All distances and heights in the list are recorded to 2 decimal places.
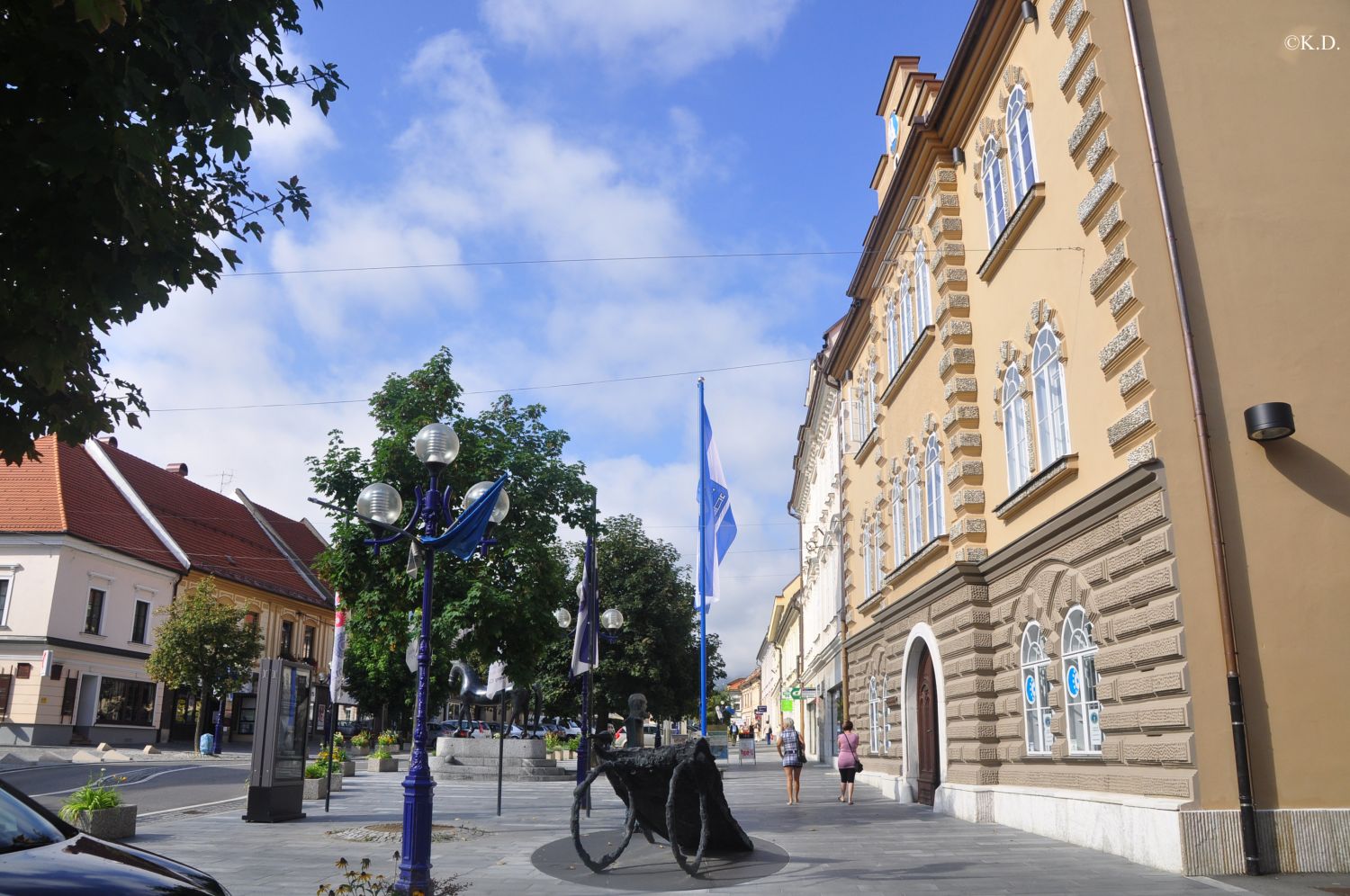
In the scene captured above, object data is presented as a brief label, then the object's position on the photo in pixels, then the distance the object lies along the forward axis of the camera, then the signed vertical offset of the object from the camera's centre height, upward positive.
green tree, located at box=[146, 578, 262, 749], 39.47 +2.42
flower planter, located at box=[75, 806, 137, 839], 12.66 -1.33
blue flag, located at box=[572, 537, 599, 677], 17.52 +1.52
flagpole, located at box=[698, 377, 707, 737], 17.02 +2.64
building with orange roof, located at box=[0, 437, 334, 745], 38.94 +5.22
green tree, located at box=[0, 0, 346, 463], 5.70 +2.98
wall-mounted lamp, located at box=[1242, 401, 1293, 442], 10.97 +3.01
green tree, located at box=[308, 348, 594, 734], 25.17 +4.11
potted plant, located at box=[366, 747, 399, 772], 32.25 -1.50
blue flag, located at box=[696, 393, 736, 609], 19.00 +3.45
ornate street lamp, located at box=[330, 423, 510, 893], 9.19 +1.86
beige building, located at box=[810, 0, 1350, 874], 10.53 +3.20
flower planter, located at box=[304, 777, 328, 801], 19.34 -1.38
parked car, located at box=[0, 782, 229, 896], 4.32 -0.66
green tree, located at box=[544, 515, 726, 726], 43.84 +3.32
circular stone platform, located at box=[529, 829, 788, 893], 10.26 -1.62
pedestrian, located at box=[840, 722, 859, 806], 20.58 -0.93
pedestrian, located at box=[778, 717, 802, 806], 20.59 -0.80
